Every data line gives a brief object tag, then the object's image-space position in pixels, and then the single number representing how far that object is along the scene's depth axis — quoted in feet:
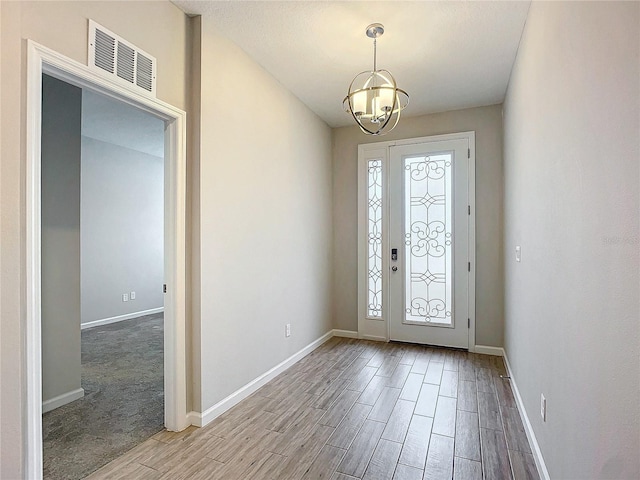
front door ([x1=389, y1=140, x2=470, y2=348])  13.44
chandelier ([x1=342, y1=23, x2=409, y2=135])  7.84
